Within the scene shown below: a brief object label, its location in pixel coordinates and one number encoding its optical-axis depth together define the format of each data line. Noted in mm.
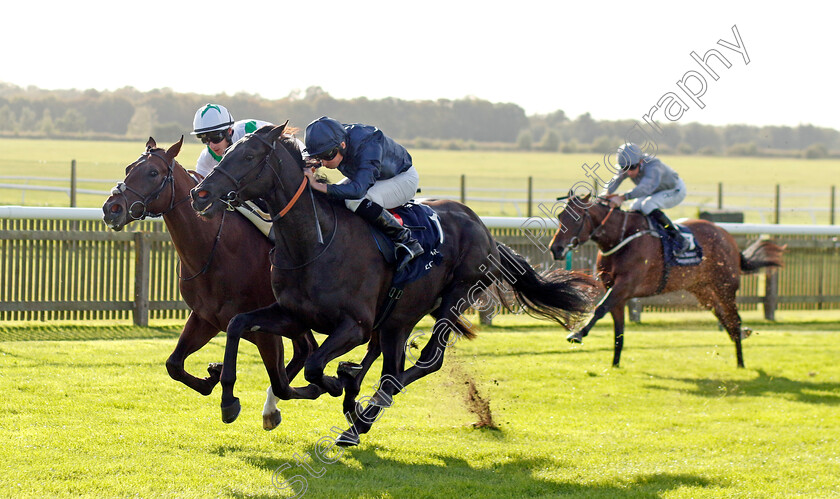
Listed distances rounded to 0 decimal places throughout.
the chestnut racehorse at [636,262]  18625
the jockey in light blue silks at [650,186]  18984
